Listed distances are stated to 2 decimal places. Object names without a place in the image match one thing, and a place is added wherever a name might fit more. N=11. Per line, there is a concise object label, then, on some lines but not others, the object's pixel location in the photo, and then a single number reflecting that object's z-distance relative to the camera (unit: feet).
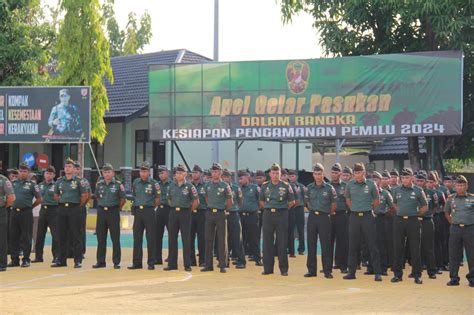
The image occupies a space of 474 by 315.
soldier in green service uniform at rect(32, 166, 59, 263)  52.39
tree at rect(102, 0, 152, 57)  192.85
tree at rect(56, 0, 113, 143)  86.74
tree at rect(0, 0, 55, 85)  96.68
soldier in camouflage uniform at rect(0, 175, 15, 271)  46.85
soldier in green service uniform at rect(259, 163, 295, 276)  46.98
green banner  74.64
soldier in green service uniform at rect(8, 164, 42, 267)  50.57
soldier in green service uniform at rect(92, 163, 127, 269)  49.85
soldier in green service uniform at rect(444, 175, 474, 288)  42.80
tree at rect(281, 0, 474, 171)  84.69
